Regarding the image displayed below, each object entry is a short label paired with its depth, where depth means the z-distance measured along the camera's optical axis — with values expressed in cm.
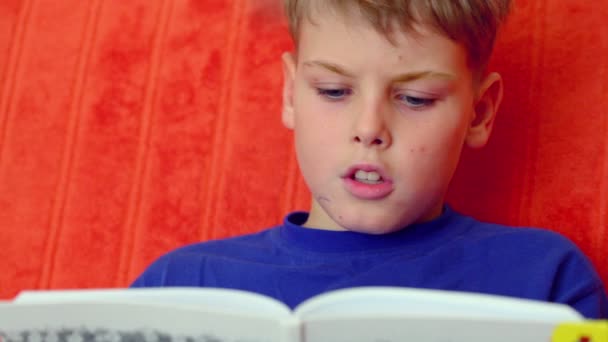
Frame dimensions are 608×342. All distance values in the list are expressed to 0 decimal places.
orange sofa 118
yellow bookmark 84
